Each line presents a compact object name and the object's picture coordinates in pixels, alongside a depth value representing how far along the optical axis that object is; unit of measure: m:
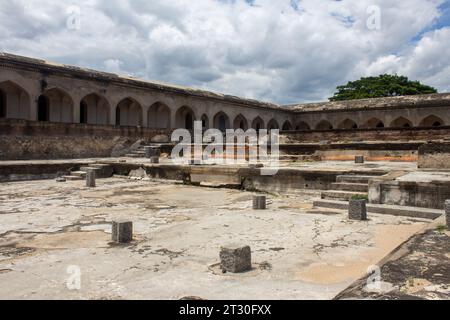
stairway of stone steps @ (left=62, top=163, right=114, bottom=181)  12.70
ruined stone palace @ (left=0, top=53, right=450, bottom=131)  17.30
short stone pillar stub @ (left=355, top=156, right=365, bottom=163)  12.12
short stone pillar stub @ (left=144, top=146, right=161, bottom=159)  16.59
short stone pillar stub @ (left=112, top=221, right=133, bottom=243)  4.59
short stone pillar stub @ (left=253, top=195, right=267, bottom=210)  6.93
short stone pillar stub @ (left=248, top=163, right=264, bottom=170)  10.13
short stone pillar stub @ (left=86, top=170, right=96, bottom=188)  10.49
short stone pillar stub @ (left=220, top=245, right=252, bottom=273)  3.50
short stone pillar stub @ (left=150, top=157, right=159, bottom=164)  13.23
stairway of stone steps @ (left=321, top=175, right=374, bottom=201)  7.49
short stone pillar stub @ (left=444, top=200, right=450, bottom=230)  4.57
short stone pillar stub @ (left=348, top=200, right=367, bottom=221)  5.83
